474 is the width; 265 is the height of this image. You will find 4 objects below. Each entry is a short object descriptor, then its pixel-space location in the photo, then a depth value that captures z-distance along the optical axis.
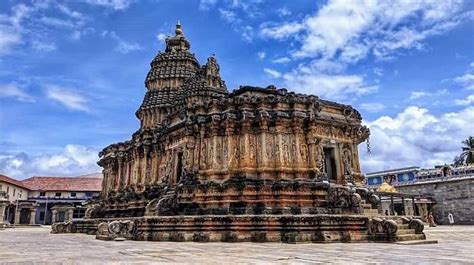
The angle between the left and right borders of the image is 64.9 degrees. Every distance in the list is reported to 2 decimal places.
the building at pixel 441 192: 43.69
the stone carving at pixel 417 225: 15.78
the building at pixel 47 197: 67.62
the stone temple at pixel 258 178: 15.48
